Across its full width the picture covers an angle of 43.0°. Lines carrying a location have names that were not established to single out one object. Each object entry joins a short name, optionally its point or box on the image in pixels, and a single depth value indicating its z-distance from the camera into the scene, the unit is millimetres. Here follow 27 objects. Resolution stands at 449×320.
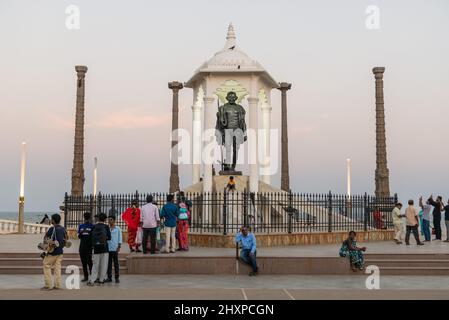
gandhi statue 25453
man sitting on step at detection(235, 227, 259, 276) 14220
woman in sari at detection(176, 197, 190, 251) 16672
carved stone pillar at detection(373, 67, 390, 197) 31781
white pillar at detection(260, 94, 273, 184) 26172
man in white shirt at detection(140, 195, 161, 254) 14859
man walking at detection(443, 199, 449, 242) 20331
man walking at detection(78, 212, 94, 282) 12516
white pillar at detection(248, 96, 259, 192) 22969
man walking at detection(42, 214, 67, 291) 11422
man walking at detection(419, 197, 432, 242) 21422
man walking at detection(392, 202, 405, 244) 20375
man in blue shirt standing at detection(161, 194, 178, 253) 15648
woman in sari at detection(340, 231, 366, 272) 14461
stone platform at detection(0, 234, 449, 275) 14531
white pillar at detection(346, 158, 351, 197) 34344
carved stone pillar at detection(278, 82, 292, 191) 33781
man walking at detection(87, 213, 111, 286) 12297
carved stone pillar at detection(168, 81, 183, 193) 33812
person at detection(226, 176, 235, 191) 22753
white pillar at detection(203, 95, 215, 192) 22938
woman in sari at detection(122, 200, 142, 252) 15789
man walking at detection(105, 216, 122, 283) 12852
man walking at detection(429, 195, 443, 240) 21406
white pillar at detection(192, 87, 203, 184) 25250
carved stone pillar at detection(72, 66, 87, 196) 30547
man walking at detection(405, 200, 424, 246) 19203
